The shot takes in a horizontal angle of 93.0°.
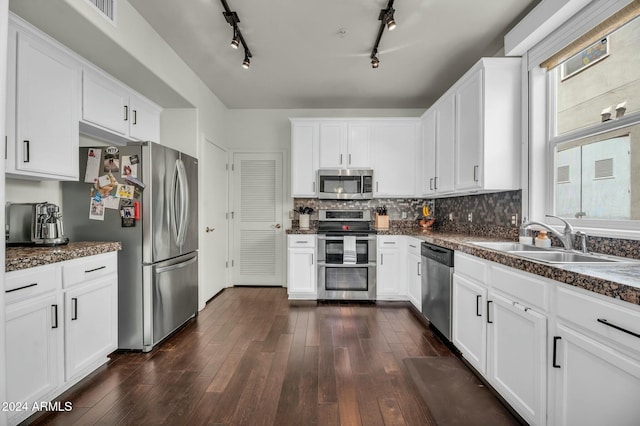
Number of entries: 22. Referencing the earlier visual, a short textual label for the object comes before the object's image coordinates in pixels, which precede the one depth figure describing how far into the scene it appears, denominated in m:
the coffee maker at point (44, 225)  2.08
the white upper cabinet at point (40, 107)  1.86
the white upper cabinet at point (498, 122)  2.54
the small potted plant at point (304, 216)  4.33
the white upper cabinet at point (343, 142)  4.14
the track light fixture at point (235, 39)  2.48
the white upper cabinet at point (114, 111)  2.44
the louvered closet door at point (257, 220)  4.64
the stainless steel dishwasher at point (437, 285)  2.59
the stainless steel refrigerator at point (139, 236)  2.47
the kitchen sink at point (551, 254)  1.69
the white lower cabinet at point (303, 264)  3.88
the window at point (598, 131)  1.78
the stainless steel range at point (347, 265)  3.84
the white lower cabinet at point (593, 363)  1.05
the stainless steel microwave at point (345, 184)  4.17
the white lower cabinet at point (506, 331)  1.50
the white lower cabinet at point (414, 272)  3.37
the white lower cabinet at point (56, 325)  1.59
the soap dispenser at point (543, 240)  2.17
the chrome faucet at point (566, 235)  1.93
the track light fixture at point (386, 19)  2.23
